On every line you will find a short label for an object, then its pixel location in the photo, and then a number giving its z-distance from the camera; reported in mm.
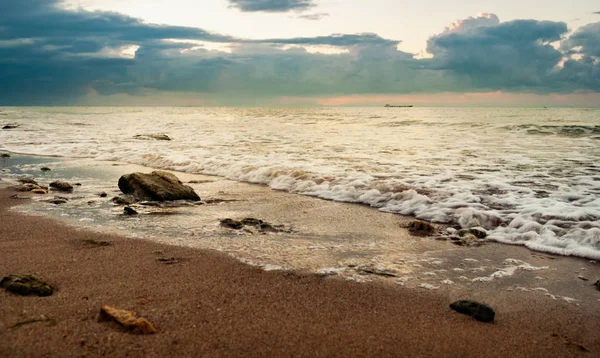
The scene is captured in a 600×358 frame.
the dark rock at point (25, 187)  7895
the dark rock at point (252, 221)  5625
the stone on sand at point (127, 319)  2656
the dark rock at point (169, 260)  4068
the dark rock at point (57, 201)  6770
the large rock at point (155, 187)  7070
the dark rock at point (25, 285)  3134
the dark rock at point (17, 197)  7179
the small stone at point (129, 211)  6088
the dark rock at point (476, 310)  3140
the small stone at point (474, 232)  5351
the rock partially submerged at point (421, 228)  5500
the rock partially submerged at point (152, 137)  19403
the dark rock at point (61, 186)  7910
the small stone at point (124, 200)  6805
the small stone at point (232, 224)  5484
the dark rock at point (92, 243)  4547
